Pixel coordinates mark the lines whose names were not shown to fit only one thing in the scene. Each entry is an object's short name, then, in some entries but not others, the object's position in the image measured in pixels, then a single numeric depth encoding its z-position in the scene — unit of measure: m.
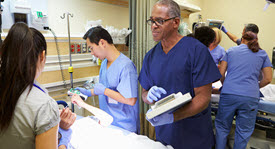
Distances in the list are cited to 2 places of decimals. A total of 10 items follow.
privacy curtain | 2.45
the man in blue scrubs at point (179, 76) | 1.19
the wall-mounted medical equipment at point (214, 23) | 3.05
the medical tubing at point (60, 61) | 2.18
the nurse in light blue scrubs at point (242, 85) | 2.13
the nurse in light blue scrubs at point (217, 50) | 2.90
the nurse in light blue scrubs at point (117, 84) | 1.64
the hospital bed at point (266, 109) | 2.24
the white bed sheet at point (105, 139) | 1.27
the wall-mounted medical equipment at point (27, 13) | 1.90
